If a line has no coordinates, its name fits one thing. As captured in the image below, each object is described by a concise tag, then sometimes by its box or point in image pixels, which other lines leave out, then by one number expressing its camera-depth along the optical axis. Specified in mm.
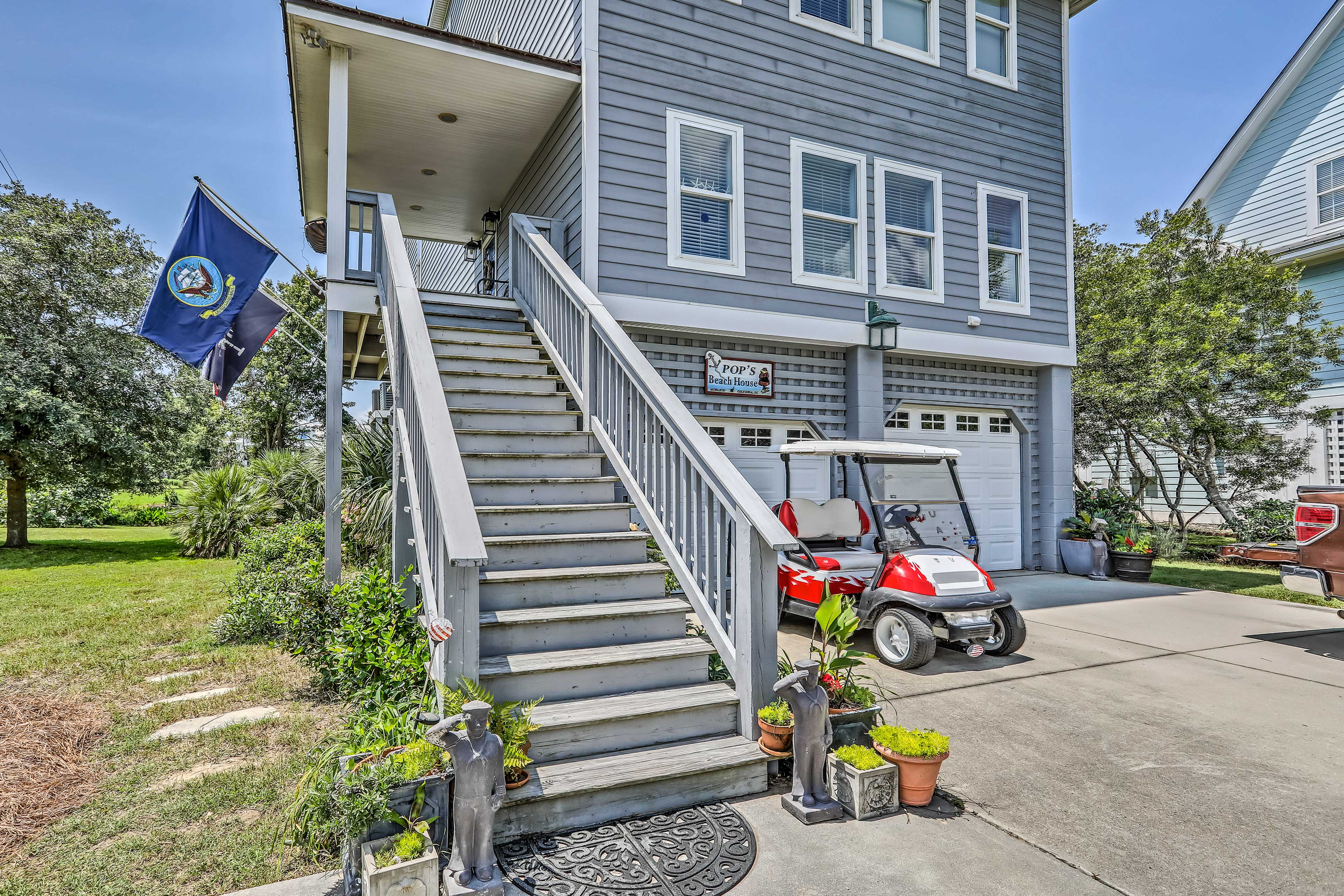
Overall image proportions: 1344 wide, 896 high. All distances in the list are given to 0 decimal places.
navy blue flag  6324
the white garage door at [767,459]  7938
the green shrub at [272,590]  4906
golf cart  4938
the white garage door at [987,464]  9227
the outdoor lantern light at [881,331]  8055
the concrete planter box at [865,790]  2963
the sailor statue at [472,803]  2396
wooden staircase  2994
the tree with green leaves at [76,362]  12094
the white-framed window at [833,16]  7902
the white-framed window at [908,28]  8391
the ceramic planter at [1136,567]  9086
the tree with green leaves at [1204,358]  11008
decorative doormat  2473
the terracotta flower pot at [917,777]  2996
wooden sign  7664
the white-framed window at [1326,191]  12625
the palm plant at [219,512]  12023
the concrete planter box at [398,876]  2236
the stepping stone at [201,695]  4375
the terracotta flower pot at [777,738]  3211
